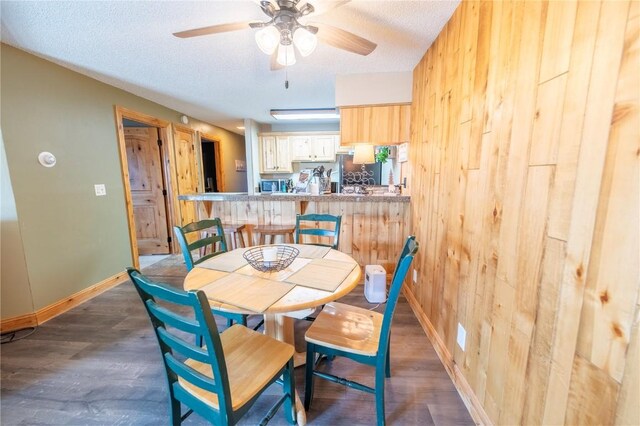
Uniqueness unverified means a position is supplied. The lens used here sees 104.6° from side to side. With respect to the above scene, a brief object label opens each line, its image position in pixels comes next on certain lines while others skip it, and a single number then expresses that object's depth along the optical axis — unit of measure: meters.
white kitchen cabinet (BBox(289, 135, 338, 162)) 5.22
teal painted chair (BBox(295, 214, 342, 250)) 2.04
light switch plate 2.79
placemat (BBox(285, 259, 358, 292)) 1.24
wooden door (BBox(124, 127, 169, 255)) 3.88
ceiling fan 1.32
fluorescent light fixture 4.11
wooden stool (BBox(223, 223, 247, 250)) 2.87
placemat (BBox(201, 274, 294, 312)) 1.06
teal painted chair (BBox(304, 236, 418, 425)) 1.13
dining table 1.06
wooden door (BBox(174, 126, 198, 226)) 4.16
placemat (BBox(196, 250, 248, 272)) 1.50
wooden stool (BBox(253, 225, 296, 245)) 2.75
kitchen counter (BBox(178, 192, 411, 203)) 2.70
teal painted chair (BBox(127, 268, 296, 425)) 0.80
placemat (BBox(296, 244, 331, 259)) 1.69
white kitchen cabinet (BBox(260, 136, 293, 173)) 5.30
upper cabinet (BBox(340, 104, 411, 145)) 2.74
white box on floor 2.49
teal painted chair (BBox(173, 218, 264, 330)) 1.68
